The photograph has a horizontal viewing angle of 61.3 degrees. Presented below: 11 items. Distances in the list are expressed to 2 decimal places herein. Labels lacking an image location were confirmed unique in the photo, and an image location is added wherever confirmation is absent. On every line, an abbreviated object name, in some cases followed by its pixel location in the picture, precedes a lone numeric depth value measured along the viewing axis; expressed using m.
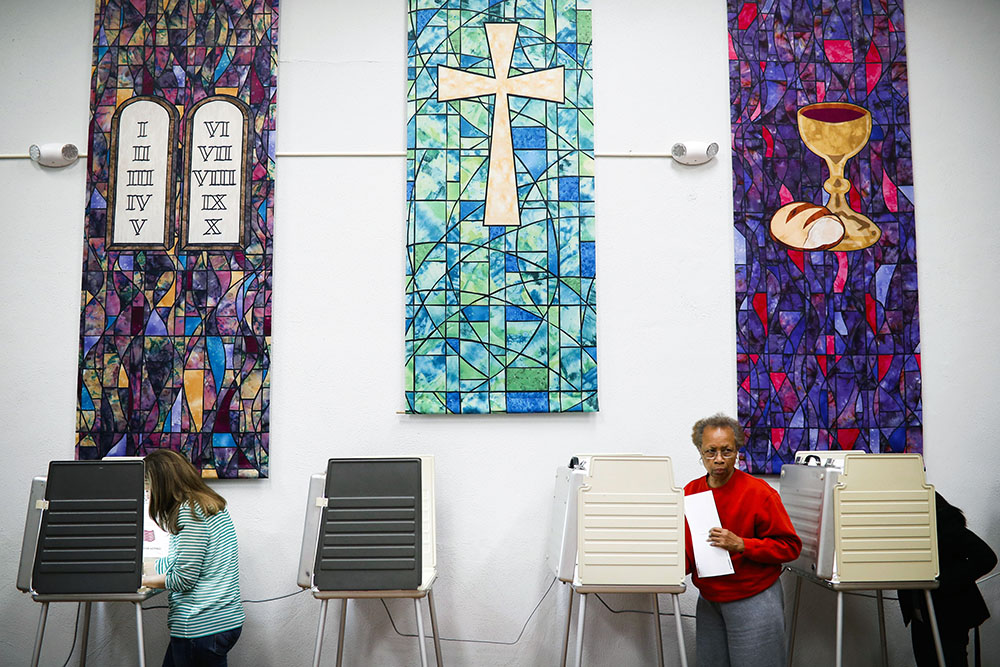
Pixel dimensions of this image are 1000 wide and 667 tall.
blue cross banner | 3.98
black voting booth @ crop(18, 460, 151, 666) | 3.17
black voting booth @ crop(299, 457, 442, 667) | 3.19
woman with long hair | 3.07
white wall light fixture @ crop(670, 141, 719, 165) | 4.06
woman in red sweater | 2.95
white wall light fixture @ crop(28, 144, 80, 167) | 4.01
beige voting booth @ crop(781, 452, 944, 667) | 3.28
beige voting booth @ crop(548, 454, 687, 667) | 3.14
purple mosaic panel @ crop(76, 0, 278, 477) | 3.94
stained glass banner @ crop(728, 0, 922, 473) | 4.03
